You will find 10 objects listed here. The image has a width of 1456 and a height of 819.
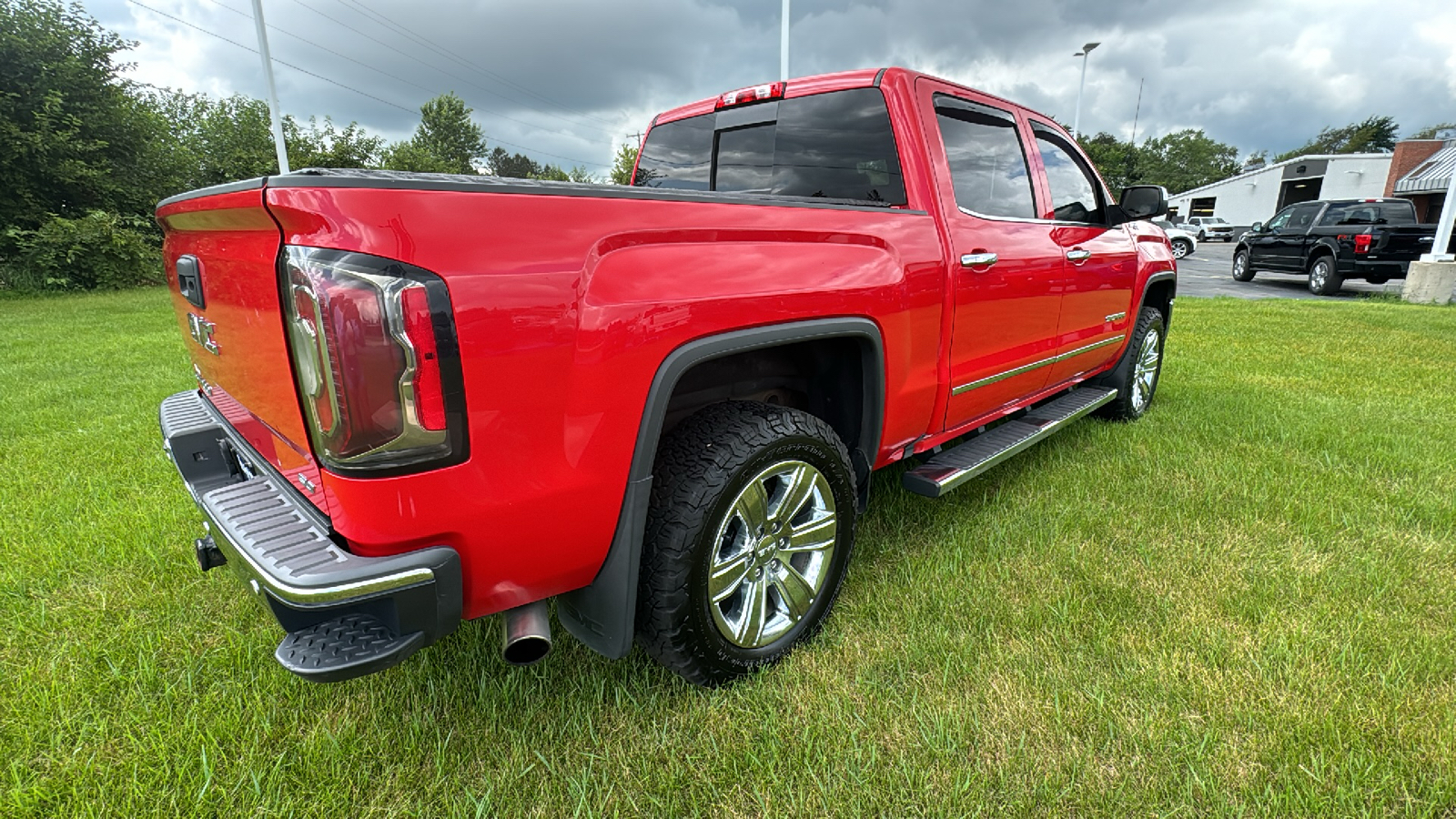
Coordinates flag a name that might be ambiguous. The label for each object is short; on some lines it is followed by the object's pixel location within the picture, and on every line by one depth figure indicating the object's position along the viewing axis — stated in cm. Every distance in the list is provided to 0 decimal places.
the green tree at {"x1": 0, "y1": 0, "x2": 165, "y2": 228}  1383
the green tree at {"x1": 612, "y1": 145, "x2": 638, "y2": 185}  3025
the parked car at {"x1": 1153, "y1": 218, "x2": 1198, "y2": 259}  2516
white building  4125
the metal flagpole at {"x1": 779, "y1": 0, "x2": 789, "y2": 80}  1127
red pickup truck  131
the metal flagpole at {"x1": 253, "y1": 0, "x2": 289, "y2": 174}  1641
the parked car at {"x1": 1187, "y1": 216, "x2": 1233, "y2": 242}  3938
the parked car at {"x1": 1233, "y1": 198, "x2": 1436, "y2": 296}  1269
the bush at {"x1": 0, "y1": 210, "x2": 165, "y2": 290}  1360
